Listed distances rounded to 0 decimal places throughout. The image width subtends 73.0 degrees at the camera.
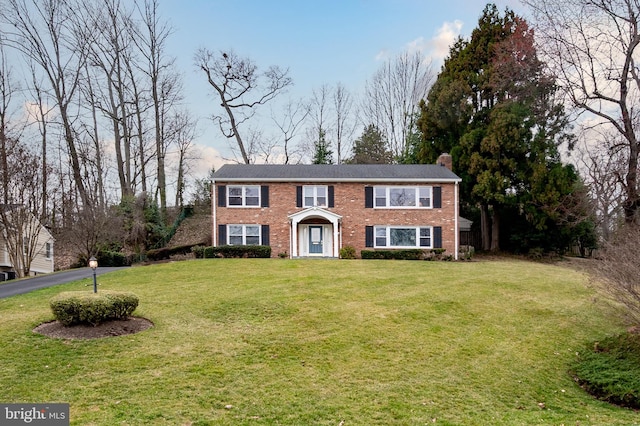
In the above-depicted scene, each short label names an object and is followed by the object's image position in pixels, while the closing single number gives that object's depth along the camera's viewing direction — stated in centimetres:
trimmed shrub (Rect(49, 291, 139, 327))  793
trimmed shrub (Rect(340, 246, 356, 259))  2250
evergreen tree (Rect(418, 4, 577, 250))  2514
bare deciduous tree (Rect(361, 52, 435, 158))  3744
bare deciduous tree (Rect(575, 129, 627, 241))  2159
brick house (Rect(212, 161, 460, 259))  2330
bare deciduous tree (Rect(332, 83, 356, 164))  3869
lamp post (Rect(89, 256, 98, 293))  878
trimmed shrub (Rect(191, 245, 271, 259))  2167
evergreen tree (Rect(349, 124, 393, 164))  3806
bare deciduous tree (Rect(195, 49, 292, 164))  3544
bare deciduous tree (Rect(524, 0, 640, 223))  1892
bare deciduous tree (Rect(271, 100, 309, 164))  3809
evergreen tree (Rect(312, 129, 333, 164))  3734
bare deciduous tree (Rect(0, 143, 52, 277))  1948
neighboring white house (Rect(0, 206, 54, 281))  2050
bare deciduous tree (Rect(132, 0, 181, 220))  3080
